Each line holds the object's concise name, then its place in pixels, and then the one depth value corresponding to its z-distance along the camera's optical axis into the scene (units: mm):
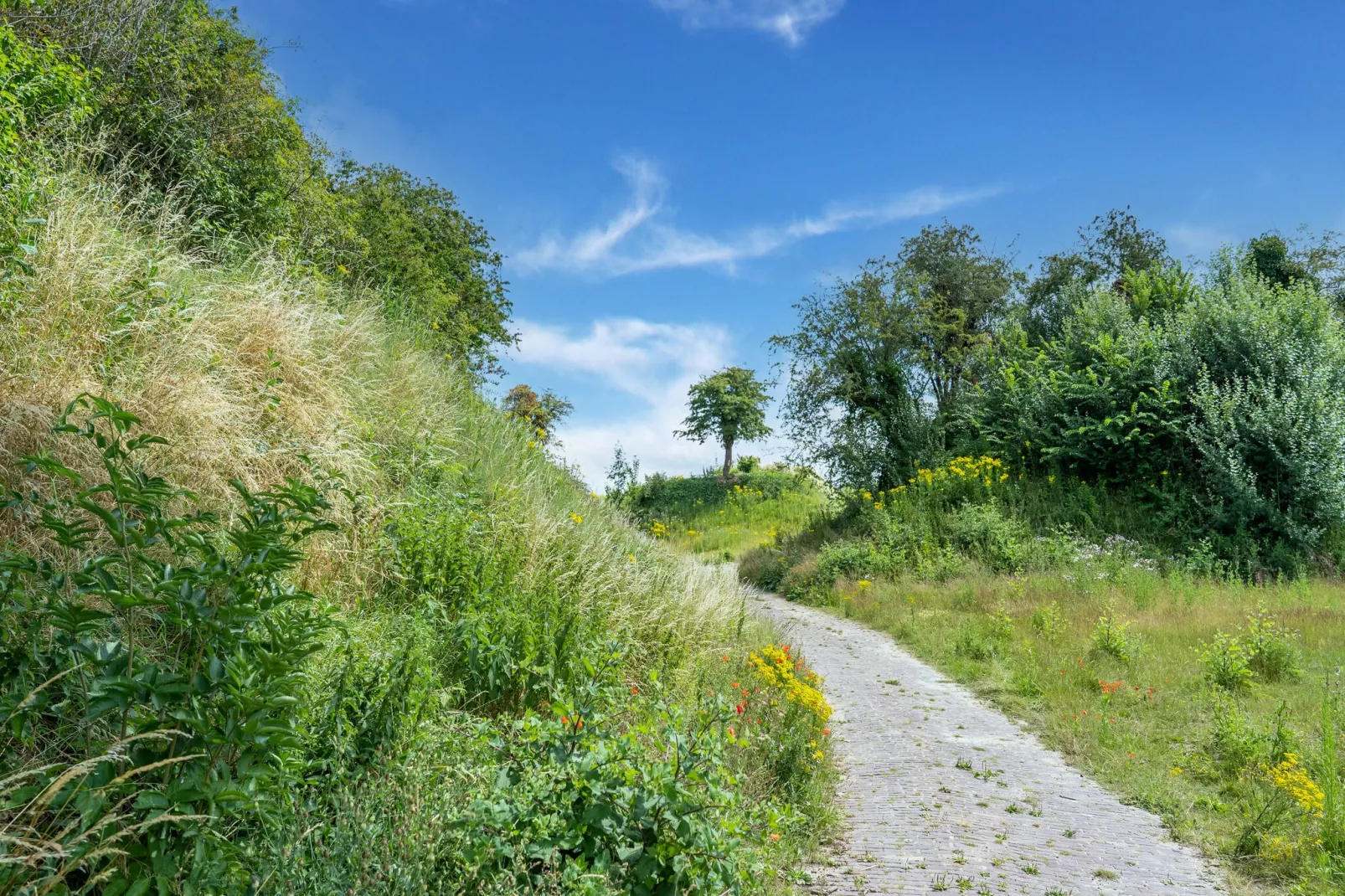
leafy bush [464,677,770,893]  2420
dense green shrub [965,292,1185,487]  13930
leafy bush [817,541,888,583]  12781
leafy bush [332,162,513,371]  10688
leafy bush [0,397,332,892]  2107
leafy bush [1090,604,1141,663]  7250
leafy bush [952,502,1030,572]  11773
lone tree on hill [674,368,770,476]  35219
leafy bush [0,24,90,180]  4969
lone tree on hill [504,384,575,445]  31281
